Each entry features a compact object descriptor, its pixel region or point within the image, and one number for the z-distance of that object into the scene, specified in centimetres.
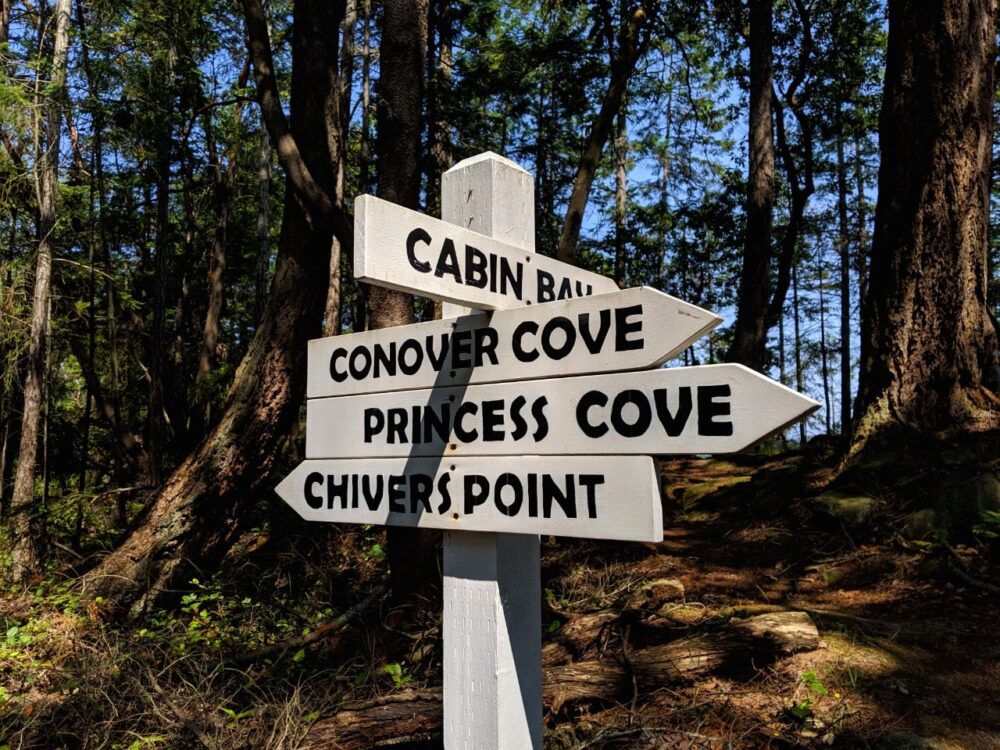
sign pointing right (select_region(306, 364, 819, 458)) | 153
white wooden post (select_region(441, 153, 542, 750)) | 186
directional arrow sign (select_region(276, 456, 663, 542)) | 167
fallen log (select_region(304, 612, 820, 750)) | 296
